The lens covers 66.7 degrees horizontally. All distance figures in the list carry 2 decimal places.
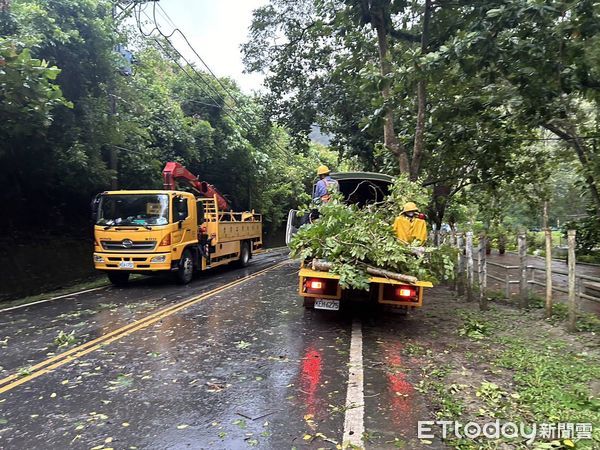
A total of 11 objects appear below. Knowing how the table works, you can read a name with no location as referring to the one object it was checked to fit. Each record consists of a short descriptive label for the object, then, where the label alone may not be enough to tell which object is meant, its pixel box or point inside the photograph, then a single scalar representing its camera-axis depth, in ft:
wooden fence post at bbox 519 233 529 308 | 26.86
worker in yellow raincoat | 24.79
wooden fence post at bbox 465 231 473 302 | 30.91
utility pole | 44.09
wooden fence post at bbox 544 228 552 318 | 23.89
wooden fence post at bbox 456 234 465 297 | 34.83
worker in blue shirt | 26.96
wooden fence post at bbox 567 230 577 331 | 21.63
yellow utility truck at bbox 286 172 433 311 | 22.26
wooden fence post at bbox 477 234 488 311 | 28.18
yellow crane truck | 36.78
